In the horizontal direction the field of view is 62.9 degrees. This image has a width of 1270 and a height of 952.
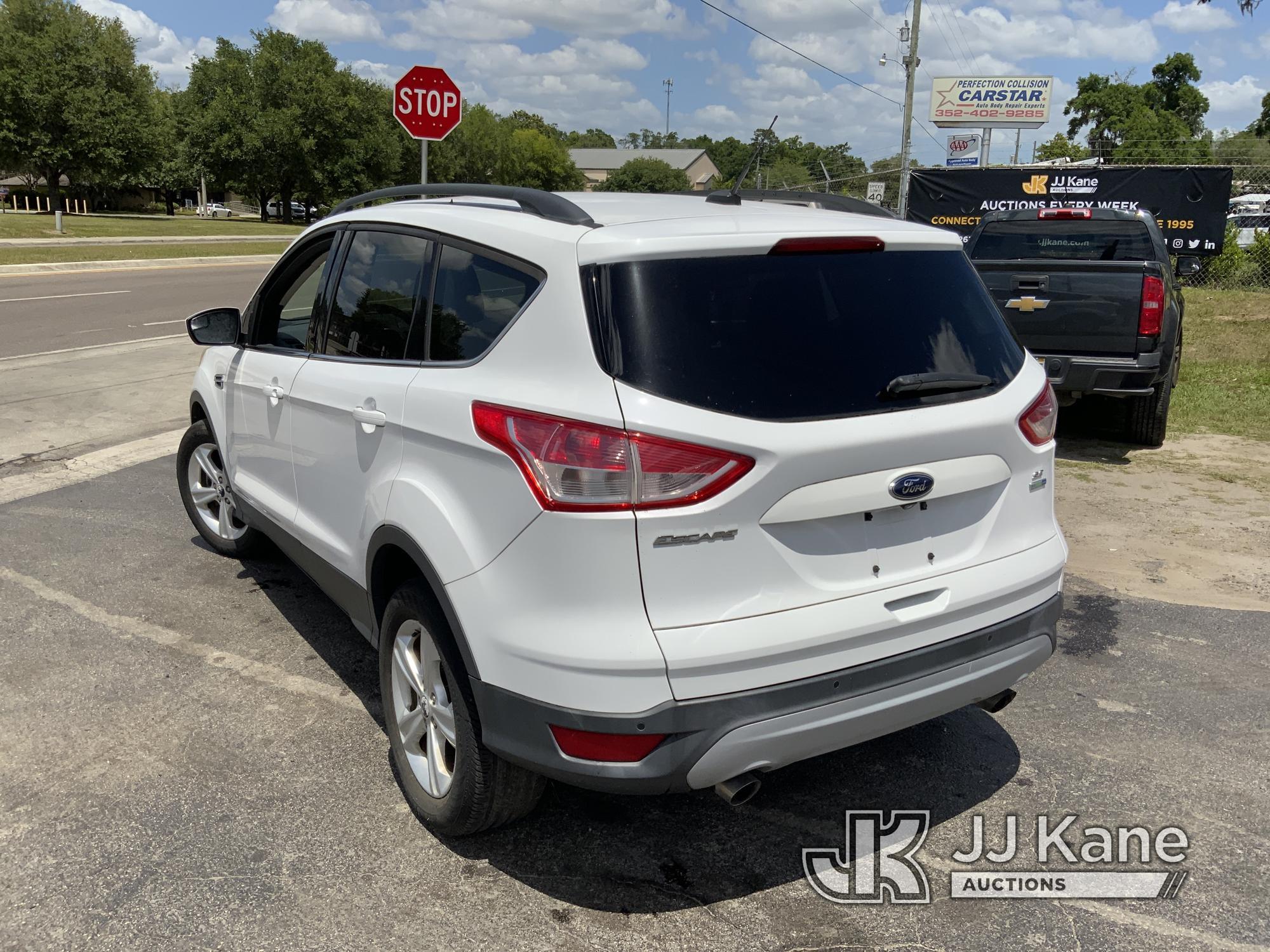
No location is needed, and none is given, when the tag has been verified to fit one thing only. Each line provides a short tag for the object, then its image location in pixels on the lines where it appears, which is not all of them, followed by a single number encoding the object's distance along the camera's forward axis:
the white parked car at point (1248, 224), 33.34
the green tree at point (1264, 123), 71.62
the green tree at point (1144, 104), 75.75
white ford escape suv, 2.45
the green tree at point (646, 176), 118.38
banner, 19.64
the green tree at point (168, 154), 57.09
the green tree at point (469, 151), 82.56
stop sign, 10.95
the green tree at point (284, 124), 67.12
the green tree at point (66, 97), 51.16
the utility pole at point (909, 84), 31.41
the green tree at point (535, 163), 98.56
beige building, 160.88
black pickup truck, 7.50
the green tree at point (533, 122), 132.50
